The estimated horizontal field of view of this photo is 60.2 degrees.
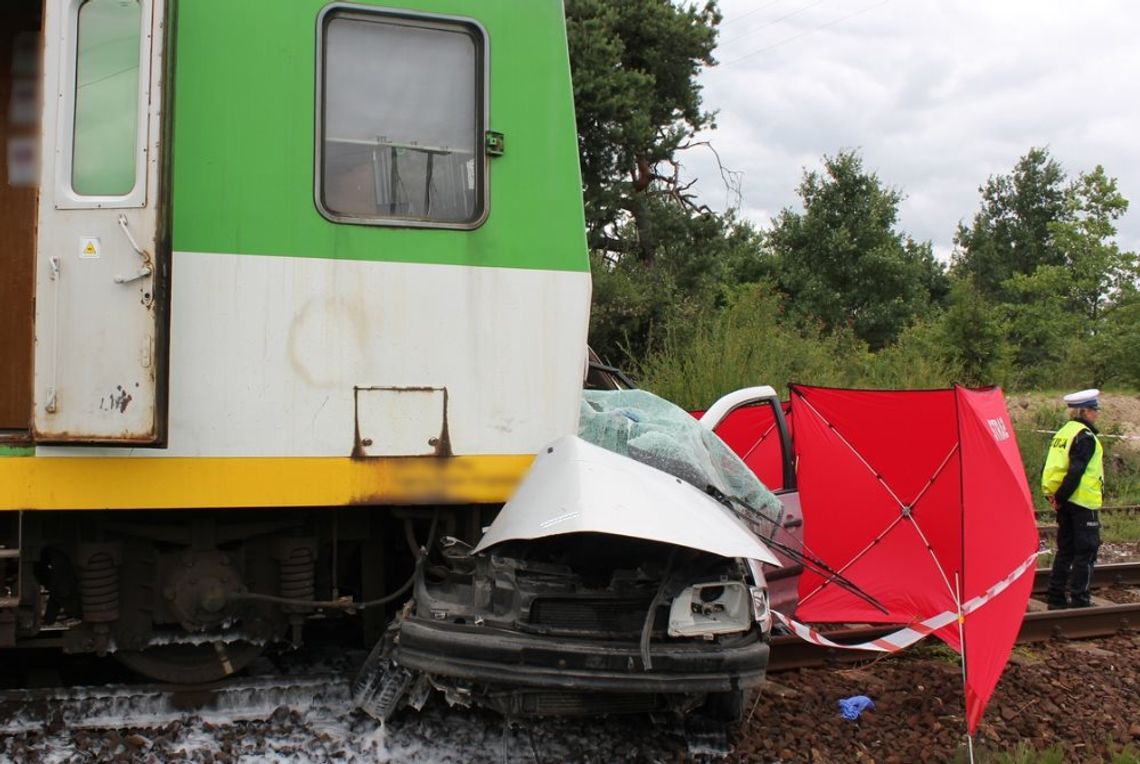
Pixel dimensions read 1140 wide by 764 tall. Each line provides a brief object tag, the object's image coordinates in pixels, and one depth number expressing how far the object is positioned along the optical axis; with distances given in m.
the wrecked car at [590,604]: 3.52
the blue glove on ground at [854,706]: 4.97
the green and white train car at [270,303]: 3.45
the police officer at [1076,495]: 7.60
